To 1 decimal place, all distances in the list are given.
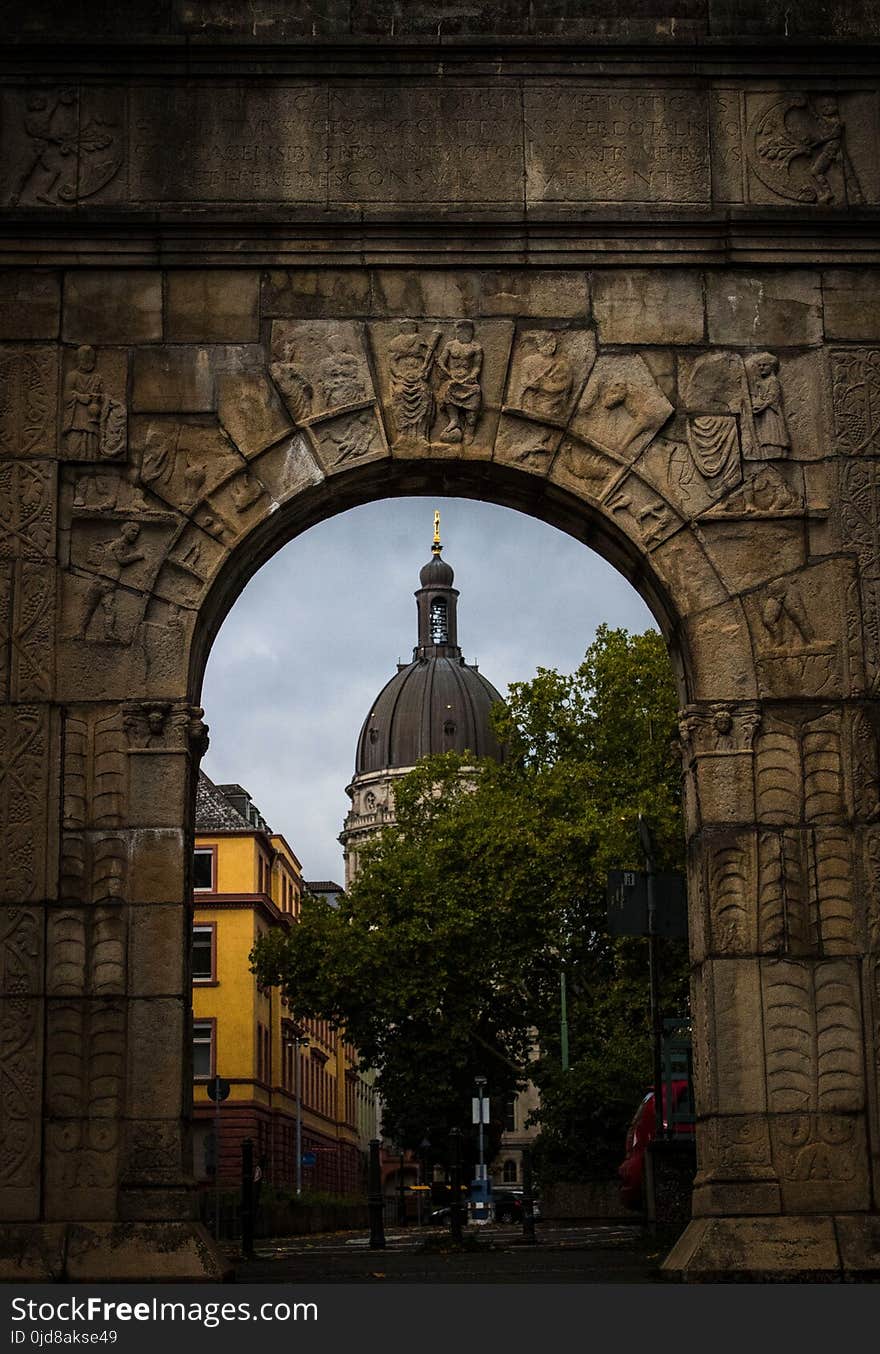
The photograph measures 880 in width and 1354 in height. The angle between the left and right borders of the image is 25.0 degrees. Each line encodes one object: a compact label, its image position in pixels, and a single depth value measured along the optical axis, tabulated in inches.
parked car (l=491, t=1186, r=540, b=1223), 1983.3
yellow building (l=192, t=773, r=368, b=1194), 2165.4
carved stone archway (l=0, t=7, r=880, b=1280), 524.1
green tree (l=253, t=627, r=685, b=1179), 1519.4
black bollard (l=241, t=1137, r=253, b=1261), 799.1
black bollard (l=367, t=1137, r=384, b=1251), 971.3
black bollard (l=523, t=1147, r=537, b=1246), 961.1
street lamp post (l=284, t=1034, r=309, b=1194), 2504.1
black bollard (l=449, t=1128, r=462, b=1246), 863.7
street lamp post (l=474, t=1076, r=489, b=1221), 1412.4
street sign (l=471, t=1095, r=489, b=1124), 1400.1
